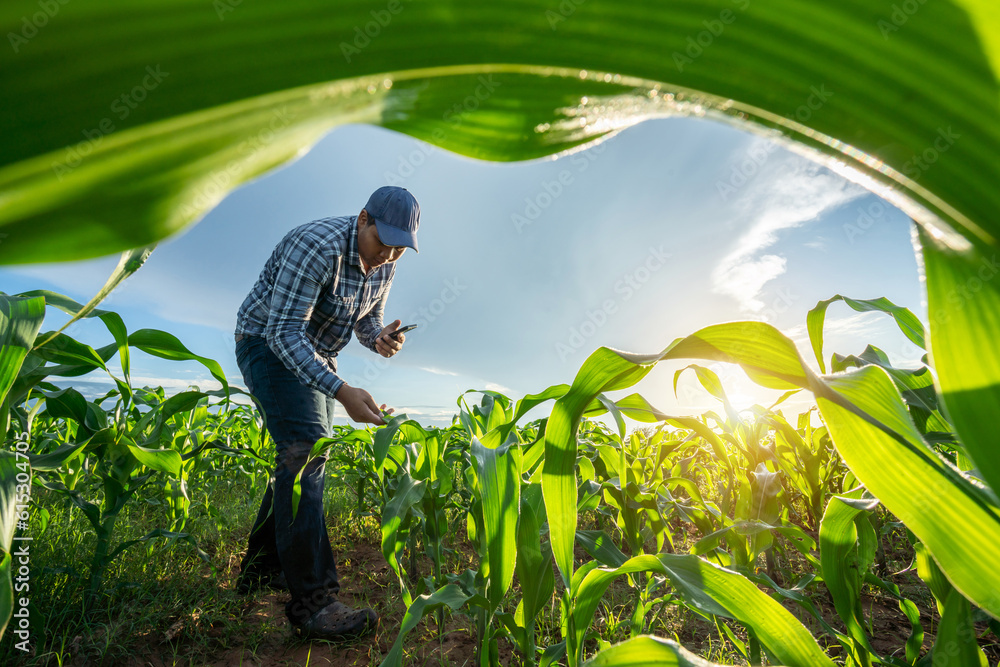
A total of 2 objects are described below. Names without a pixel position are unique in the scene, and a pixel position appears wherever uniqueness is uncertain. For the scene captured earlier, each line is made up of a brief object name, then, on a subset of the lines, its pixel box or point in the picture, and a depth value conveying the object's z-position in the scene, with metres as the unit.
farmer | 1.60
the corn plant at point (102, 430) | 1.05
